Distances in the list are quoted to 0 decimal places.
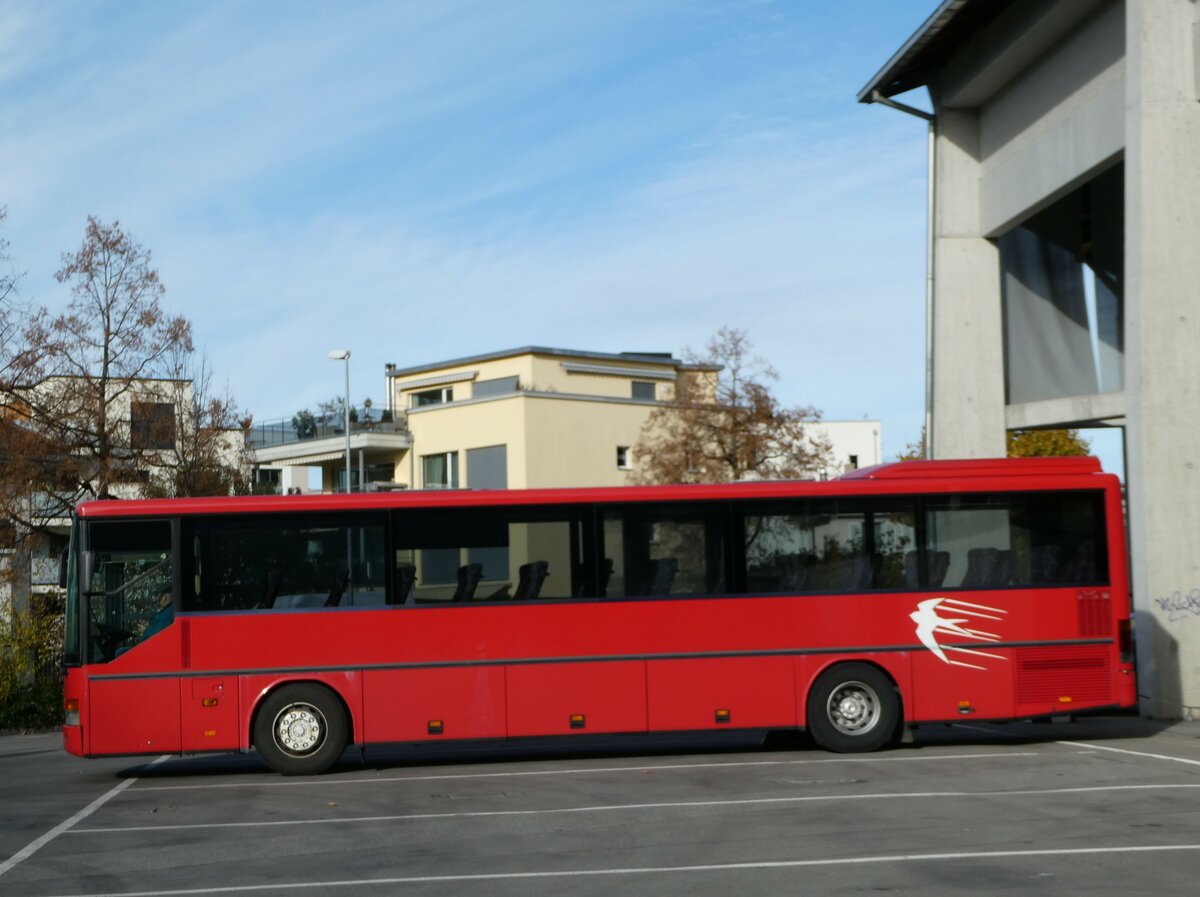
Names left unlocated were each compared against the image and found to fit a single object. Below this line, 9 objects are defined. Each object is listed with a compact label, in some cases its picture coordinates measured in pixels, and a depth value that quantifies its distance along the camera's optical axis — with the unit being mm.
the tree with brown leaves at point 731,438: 41031
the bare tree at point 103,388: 28578
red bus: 15320
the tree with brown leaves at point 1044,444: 44844
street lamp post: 40719
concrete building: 18984
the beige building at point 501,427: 50656
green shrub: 25781
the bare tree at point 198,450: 30812
